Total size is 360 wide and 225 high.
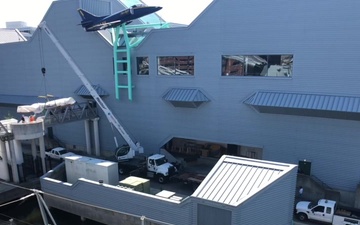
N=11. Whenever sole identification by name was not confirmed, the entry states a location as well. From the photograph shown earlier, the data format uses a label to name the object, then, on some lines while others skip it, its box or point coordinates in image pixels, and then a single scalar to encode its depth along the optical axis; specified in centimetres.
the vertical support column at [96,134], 3287
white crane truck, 2581
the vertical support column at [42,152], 2642
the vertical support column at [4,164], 2479
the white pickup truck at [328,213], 1847
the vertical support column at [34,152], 2685
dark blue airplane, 2648
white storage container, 2223
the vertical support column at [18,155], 2542
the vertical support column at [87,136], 3312
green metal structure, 2873
